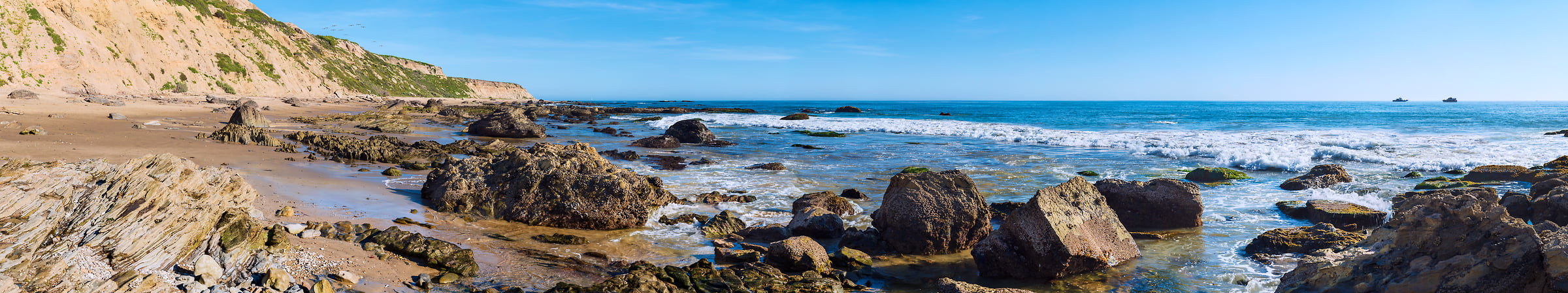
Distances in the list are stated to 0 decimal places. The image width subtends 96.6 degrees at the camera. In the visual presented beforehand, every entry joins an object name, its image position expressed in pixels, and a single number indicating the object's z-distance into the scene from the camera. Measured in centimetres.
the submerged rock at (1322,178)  1161
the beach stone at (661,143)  1984
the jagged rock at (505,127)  2247
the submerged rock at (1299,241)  691
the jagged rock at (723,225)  772
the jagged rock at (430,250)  524
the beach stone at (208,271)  400
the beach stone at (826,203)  887
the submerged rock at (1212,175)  1253
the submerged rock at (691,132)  2164
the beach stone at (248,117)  1647
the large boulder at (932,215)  701
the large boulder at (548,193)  760
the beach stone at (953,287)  505
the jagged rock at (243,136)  1234
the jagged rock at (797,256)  607
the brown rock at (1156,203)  822
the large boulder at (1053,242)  599
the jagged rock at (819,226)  773
